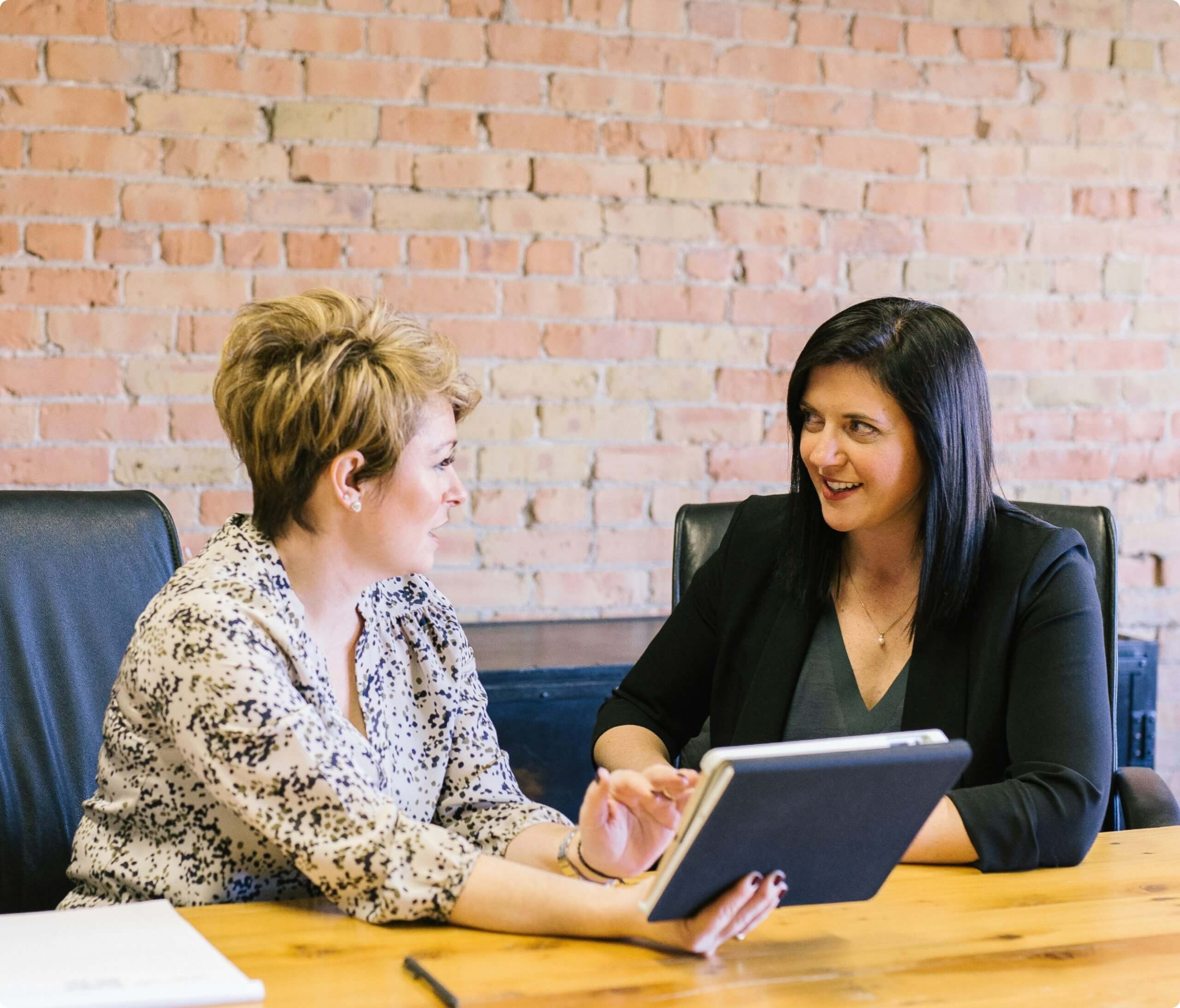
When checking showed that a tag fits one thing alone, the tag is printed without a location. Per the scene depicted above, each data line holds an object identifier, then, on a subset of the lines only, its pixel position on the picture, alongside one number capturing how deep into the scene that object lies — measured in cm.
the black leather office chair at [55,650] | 162
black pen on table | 103
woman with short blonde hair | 118
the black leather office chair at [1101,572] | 172
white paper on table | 100
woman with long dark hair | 155
